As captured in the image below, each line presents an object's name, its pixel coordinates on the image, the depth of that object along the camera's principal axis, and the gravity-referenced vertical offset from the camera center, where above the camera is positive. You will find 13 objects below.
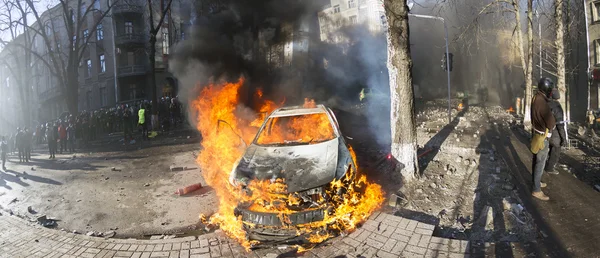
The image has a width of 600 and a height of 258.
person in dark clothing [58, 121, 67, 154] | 13.29 +0.19
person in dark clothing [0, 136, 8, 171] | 10.86 -0.26
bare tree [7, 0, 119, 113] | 17.66 +4.61
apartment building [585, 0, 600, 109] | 17.84 +3.93
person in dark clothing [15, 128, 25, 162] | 12.03 +0.00
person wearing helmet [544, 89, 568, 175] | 5.28 -0.38
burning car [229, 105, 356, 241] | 3.61 -0.69
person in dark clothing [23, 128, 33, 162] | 12.07 -0.09
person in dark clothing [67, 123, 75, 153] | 13.67 +0.10
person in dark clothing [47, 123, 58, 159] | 12.42 -0.01
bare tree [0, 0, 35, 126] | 19.48 +7.18
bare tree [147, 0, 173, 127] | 15.50 +4.06
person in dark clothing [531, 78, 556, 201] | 4.71 -0.14
